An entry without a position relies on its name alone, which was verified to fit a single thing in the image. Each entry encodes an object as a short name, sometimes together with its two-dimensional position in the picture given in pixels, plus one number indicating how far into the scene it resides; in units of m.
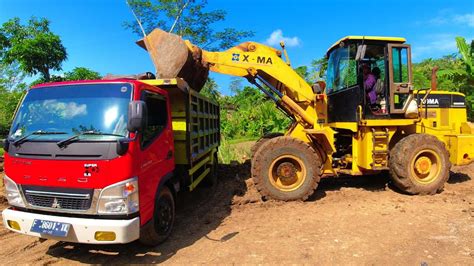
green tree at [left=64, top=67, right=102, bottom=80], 19.56
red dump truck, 3.75
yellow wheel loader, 6.57
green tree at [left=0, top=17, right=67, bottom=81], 16.03
